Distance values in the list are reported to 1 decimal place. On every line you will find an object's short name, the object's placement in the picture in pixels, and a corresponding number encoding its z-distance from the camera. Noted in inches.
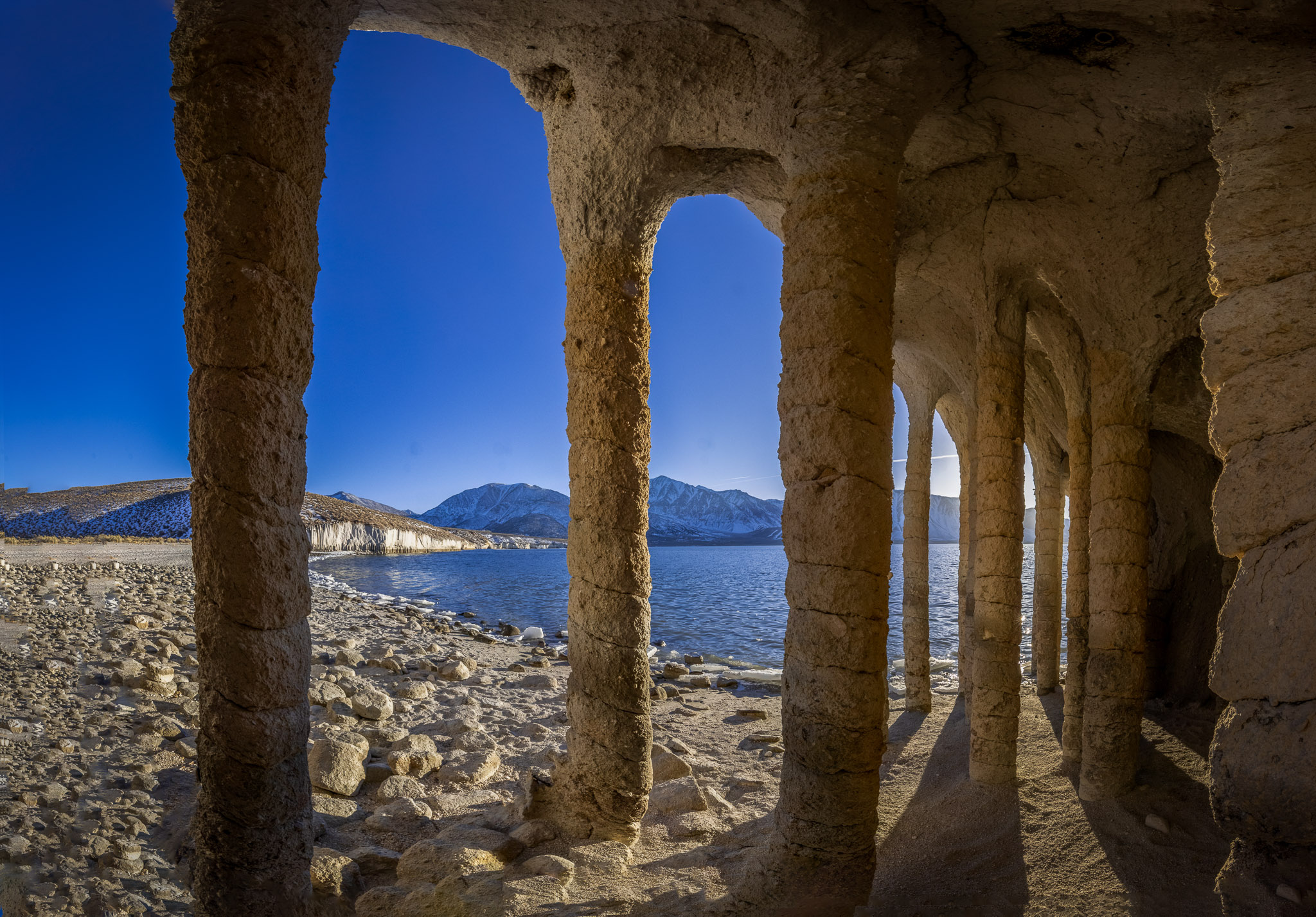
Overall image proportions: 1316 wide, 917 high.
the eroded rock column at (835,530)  167.2
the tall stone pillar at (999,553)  290.7
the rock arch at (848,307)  124.9
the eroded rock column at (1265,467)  103.3
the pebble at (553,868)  181.2
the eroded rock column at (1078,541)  350.0
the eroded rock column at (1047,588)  486.9
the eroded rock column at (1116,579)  280.7
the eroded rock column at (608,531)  212.4
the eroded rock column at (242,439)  125.1
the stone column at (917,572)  447.8
